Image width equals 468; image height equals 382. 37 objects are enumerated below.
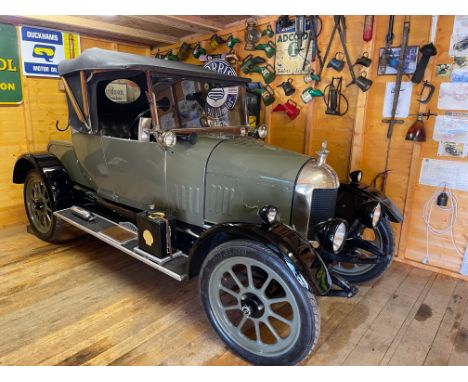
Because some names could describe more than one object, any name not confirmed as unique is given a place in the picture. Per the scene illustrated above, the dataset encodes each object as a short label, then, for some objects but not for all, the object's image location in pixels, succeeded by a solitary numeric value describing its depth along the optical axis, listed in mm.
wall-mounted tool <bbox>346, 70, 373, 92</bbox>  3191
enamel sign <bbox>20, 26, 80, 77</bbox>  3818
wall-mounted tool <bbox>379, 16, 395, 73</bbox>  3026
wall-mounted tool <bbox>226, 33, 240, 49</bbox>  4062
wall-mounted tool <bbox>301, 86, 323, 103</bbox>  3525
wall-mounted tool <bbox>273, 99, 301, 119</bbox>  3768
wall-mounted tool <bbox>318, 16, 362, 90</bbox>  3297
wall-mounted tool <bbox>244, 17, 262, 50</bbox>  3875
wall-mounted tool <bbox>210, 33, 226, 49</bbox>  4227
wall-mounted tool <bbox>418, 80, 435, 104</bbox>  2910
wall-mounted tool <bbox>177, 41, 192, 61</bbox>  4590
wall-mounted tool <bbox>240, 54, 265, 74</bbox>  3963
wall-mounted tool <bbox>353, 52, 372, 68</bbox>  3145
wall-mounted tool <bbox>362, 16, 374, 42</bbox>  3102
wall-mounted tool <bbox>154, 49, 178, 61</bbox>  4754
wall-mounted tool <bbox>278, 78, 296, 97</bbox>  3758
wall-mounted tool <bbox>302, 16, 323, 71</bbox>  3467
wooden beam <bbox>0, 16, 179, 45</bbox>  3621
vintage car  1853
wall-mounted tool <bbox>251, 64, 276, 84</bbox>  3894
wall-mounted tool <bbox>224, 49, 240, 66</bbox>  4121
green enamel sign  3652
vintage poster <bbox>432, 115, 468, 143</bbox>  2840
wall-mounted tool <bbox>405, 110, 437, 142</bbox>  2961
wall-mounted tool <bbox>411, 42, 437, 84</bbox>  2812
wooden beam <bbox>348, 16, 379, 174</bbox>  3178
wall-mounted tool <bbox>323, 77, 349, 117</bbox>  3453
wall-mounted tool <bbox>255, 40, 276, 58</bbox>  3822
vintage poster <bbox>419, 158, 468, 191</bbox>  2912
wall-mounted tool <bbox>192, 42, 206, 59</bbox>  4445
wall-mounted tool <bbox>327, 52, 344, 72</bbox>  3363
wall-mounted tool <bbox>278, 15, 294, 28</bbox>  3654
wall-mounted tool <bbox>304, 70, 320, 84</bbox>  3521
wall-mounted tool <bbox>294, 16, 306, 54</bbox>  3543
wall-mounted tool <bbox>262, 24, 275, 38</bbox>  3828
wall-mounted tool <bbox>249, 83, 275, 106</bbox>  3916
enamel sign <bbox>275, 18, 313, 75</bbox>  3601
